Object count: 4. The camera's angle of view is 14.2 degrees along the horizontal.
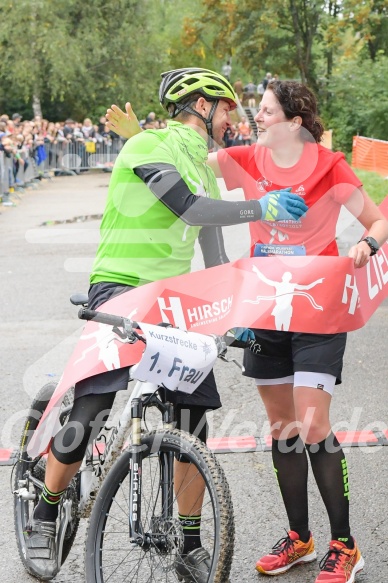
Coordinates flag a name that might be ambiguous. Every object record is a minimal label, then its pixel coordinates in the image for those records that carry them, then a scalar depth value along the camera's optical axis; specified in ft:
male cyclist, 18.06
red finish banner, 18.65
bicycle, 16.77
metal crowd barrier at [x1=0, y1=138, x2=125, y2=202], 121.83
